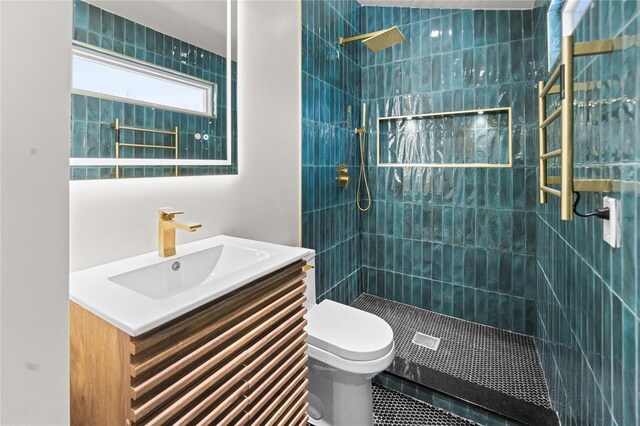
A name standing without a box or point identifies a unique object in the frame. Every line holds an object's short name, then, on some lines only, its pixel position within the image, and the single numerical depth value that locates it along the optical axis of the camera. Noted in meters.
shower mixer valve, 2.61
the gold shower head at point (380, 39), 2.25
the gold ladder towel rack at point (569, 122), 0.94
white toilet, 1.50
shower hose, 2.94
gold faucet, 1.23
